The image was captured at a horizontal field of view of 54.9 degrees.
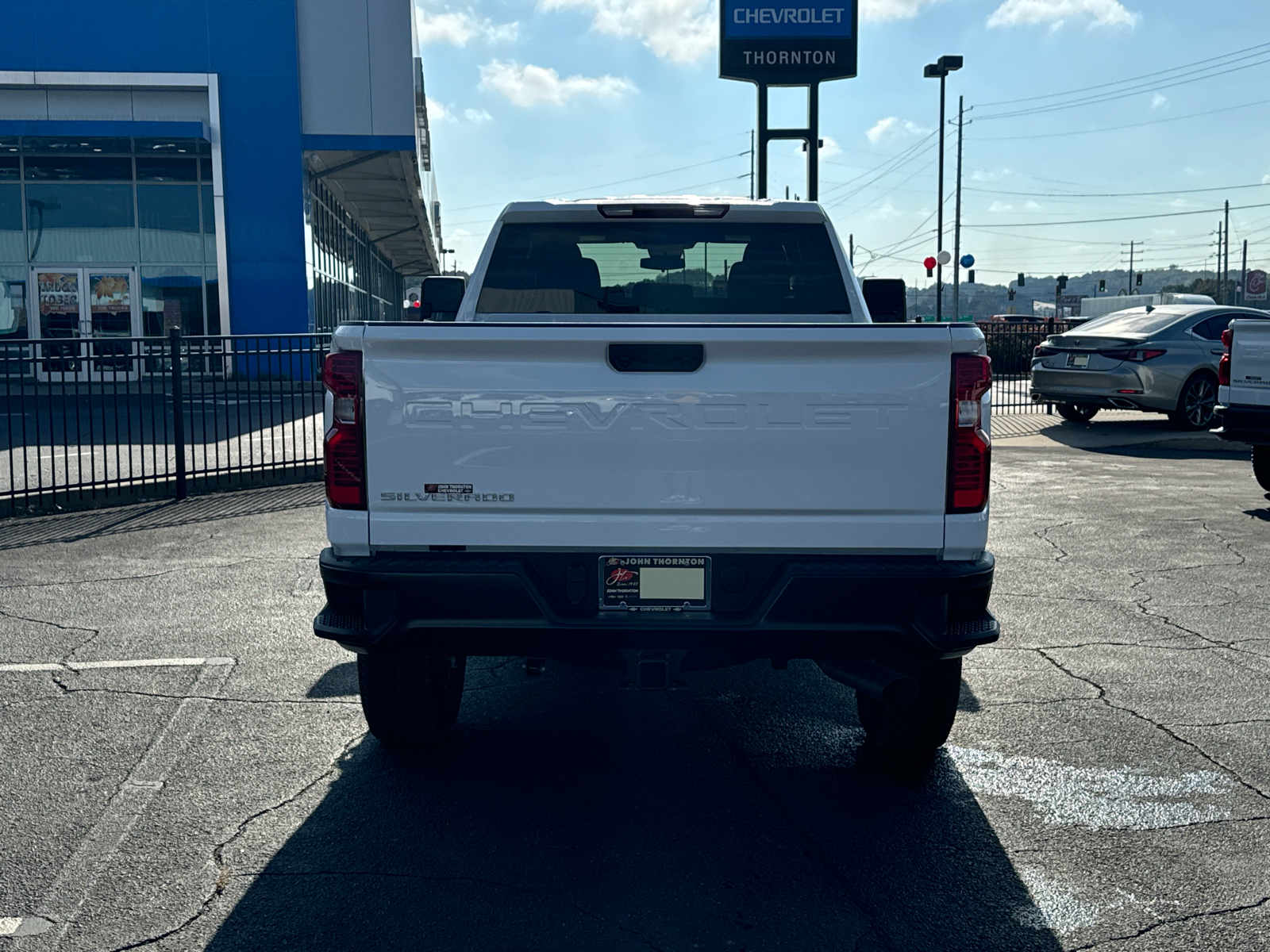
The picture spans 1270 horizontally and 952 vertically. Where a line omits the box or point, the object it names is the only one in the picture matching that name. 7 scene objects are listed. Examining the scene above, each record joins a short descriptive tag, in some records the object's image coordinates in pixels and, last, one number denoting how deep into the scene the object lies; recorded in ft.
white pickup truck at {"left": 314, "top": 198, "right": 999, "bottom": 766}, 12.25
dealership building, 82.48
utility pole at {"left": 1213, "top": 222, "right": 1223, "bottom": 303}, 317.42
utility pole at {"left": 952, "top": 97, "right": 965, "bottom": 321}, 126.41
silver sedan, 52.95
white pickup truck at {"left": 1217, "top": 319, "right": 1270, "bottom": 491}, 34.63
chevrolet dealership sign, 57.52
